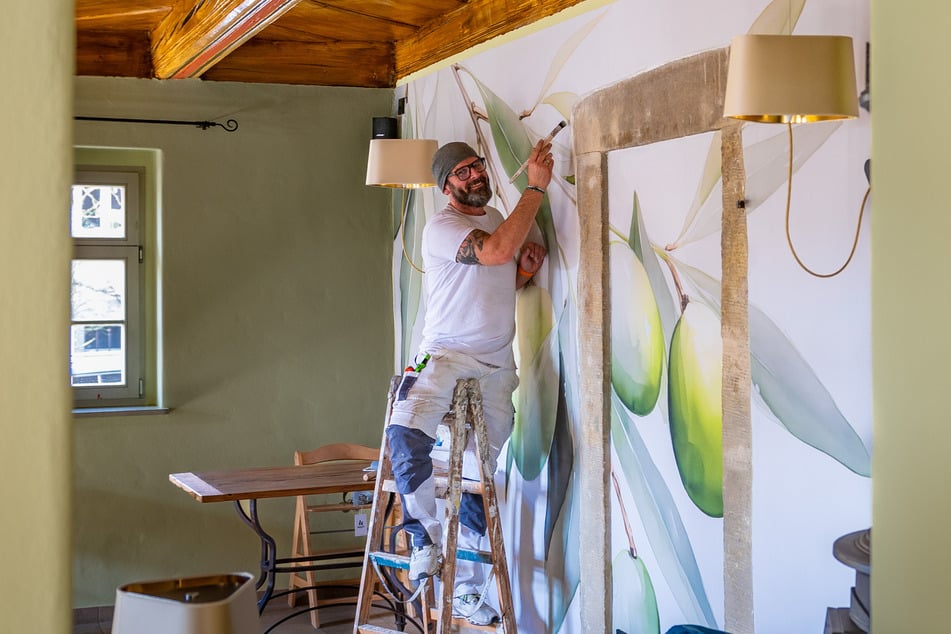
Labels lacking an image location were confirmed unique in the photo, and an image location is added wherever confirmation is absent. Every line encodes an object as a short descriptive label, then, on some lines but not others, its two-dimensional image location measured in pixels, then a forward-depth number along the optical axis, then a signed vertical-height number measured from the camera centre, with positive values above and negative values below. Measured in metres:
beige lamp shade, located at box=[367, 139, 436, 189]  4.79 +0.75
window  5.78 +0.19
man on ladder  3.99 -0.03
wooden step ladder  4.03 -0.83
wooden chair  5.38 -1.01
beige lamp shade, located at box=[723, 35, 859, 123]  2.43 +0.58
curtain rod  5.76 +1.12
